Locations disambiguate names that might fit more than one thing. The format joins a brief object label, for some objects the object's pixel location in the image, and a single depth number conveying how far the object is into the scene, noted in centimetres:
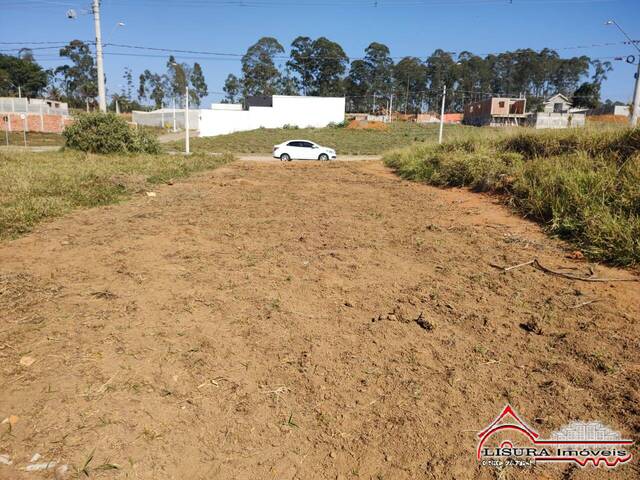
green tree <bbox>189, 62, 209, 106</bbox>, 10425
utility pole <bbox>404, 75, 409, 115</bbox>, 10930
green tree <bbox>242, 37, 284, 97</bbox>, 9594
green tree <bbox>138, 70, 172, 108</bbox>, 10838
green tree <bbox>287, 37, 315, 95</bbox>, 9707
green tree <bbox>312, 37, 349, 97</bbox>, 9594
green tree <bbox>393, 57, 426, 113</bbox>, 10750
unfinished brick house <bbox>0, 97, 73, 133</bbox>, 4755
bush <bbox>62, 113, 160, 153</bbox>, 2211
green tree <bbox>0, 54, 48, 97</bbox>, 8562
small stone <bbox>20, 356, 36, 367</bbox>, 361
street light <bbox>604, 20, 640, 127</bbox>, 1512
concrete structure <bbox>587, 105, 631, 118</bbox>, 5238
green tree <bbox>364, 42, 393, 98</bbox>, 10319
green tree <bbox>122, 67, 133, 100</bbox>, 10300
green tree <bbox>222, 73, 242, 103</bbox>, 10121
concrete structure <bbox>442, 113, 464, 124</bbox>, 9119
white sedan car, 2795
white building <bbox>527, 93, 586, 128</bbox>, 7481
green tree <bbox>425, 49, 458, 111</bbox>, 10862
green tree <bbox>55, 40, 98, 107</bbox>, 8975
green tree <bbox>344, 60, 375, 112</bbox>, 10348
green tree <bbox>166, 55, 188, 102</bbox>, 10012
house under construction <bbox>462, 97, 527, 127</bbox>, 6925
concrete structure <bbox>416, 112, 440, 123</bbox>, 8980
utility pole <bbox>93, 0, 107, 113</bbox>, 2602
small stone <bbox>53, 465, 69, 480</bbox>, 252
